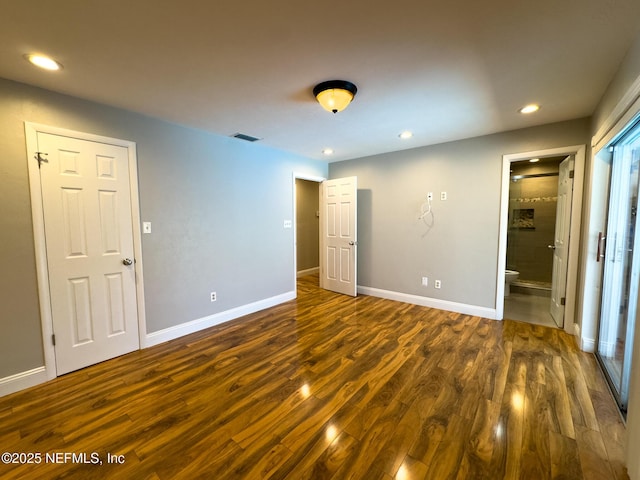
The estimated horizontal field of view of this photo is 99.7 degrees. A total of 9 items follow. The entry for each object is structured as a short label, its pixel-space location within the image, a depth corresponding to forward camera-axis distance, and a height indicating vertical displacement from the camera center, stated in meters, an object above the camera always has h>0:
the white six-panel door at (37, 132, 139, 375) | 2.25 -0.25
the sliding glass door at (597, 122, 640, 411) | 2.04 -0.34
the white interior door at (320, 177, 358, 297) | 4.53 -0.25
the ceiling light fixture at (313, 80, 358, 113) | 2.07 +1.00
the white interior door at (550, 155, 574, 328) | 3.10 -0.24
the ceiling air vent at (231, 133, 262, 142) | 3.31 +1.06
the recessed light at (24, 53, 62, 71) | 1.73 +1.06
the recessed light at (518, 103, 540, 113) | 2.55 +1.08
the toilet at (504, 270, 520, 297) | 4.54 -0.97
